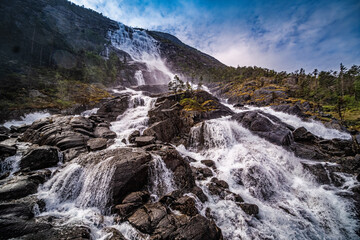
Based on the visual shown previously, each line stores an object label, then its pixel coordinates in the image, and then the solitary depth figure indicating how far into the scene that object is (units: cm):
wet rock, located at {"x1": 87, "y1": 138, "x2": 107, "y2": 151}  1332
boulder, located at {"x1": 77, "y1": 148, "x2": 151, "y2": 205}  885
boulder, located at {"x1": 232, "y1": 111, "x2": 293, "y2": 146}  1766
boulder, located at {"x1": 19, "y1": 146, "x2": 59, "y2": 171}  1087
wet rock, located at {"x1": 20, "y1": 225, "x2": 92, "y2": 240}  575
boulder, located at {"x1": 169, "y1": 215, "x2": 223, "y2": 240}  640
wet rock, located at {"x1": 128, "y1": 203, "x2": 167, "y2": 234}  684
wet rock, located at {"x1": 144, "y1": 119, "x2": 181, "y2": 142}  1852
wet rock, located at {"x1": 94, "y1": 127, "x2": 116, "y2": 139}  1745
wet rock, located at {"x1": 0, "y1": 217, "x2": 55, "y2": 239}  560
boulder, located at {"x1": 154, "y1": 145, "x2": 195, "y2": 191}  1079
